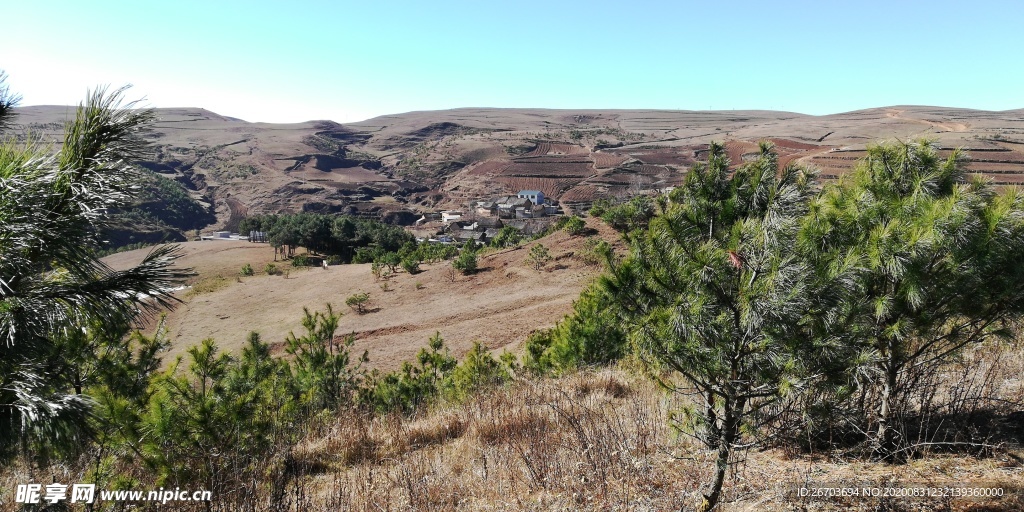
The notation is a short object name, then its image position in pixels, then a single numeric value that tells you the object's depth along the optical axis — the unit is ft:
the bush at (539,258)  85.05
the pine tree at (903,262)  9.71
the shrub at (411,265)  96.43
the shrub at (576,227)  92.84
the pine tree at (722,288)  8.43
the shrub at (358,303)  78.68
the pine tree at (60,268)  7.14
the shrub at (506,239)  116.88
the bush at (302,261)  120.98
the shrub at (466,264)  90.07
